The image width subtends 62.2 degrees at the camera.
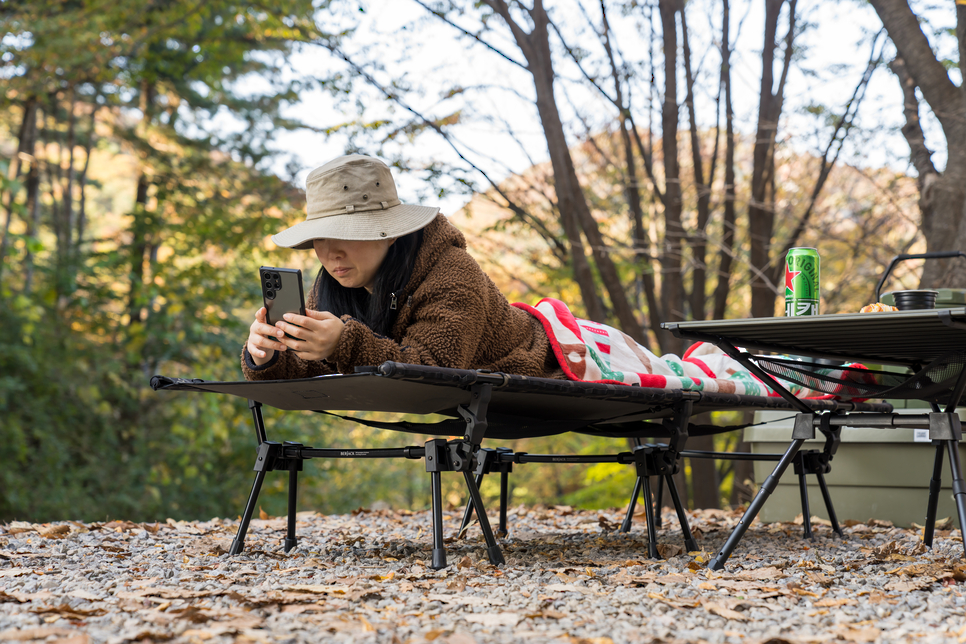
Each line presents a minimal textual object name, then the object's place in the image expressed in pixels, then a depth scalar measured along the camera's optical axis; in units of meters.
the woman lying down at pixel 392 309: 2.04
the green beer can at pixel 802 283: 2.17
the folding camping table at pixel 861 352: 1.74
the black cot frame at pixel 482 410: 1.95
